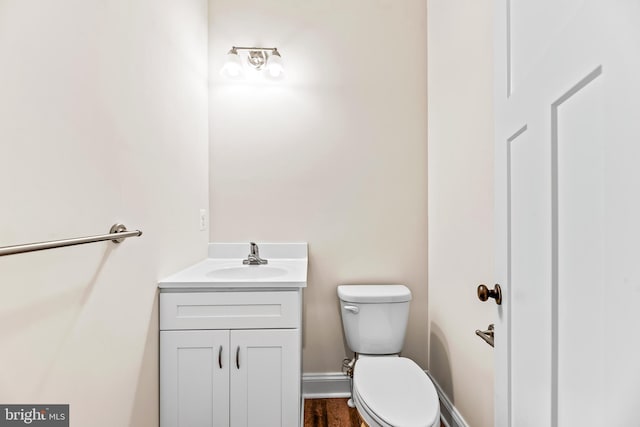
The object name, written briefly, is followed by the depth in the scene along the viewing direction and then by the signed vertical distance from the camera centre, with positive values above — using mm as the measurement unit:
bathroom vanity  1258 -571
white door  394 +0
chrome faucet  1767 -259
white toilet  1079 -687
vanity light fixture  1802 +892
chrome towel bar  562 -65
